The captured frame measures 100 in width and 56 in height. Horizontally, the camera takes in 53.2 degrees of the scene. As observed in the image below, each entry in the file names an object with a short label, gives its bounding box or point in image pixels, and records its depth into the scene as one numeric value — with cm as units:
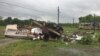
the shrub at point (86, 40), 1049
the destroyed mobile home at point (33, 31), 1158
